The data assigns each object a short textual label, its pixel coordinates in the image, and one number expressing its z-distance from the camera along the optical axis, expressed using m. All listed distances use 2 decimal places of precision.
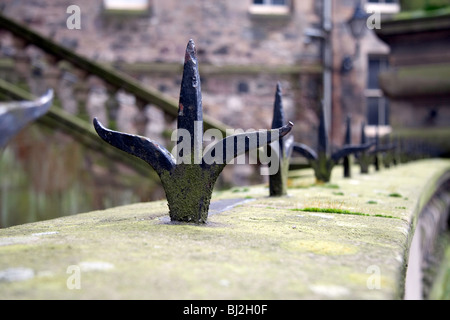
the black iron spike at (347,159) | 4.51
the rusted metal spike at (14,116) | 1.15
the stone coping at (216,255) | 1.05
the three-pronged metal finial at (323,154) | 3.82
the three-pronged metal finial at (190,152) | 1.83
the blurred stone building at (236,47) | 11.81
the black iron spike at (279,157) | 2.88
